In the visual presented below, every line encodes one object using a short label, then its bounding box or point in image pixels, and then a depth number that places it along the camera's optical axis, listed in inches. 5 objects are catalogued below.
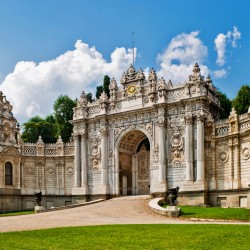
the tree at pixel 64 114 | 1923.9
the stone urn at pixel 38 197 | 1075.6
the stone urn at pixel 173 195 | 861.4
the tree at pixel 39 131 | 2183.1
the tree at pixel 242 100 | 1463.3
